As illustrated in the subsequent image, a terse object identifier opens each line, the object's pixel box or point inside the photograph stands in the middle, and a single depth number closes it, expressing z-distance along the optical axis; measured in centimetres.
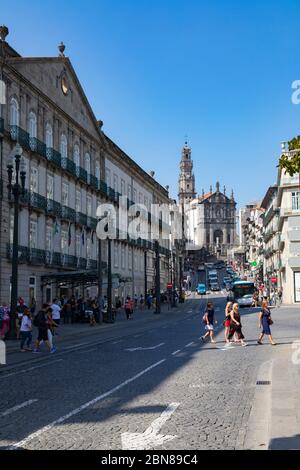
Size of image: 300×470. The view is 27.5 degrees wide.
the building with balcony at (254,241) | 11628
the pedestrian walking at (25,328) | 2036
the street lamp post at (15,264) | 2394
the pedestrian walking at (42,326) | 1975
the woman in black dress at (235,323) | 2106
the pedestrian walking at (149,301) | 6074
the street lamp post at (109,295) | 3759
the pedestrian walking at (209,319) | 2255
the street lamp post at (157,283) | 5131
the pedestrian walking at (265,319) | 2078
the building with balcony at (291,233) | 6544
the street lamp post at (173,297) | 6330
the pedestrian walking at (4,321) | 2519
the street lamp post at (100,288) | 3534
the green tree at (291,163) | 1366
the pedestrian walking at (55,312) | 2836
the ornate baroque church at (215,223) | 18938
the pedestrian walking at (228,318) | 2179
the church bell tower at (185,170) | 19988
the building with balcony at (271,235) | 7794
